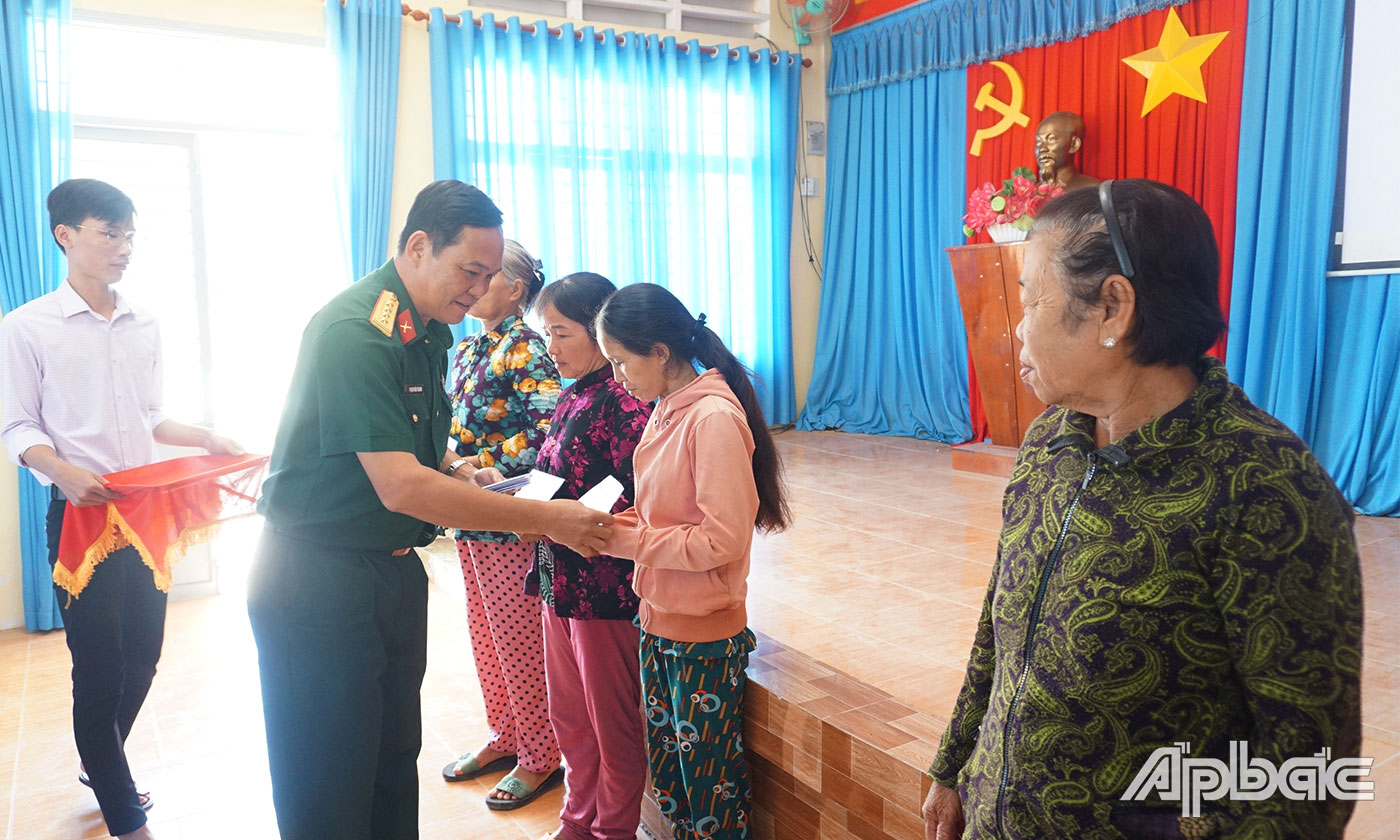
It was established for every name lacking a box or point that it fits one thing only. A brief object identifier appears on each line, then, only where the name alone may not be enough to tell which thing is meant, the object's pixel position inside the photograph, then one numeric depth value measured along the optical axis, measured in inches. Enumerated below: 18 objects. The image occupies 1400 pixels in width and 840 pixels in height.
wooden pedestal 190.5
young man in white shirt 81.7
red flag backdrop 172.2
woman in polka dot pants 87.3
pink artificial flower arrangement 189.8
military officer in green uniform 55.1
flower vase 189.8
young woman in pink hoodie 61.7
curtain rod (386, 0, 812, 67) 200.1
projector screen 146.9
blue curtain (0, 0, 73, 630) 143.5
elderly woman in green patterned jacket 29.1
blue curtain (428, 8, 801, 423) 212.4
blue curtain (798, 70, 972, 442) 233.8
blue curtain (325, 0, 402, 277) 190.1
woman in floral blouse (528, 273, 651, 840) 74.7
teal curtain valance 197.5
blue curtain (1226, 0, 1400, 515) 153.6
